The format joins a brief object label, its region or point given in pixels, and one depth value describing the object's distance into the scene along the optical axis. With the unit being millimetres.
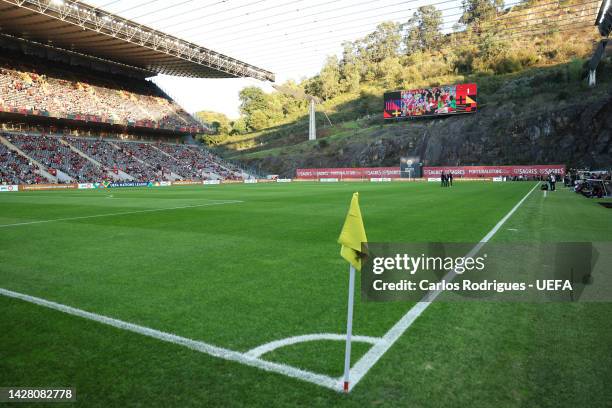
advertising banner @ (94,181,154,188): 46125
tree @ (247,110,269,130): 116312
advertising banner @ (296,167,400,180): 63616
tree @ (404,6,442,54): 100906
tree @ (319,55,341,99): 114625
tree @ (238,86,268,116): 127875
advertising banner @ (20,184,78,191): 39834
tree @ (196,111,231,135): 124000
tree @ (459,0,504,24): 93875
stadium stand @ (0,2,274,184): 46125
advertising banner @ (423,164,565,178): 51906
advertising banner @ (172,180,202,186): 54844
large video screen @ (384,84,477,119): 66812
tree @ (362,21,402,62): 120875
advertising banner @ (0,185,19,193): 37919
